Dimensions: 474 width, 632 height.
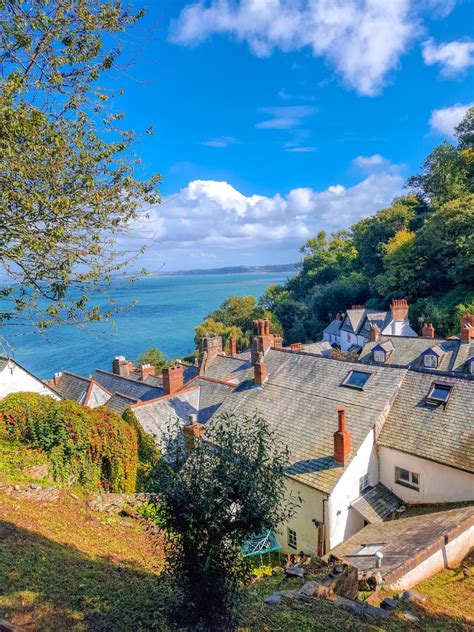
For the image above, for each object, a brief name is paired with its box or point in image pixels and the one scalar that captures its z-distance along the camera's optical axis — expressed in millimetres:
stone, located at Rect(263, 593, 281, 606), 8312
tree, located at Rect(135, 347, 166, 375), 64688
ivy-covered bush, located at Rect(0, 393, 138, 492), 15227
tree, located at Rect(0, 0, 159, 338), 6840
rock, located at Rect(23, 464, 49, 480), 14180
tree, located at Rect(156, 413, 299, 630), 6391
